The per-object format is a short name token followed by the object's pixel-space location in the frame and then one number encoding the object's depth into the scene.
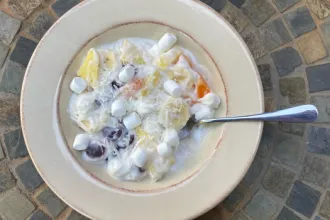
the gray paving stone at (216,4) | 0.41
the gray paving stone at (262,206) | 0.40
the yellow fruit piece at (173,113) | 0.36
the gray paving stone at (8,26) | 0.41
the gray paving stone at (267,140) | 0.40
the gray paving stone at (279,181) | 0.40
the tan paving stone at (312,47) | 0.41
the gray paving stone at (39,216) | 0.40
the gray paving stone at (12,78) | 0.41
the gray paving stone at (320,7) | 0.41
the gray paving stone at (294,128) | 0.40
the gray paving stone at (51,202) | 0.40
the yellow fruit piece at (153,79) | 0.37
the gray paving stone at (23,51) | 0.41
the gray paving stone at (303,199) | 0.40
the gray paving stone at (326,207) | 0.40
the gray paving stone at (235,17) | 0.41
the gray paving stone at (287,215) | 0.40
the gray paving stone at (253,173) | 0.40
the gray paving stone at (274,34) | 0.41
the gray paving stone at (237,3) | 0.41
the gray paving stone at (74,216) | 0.40
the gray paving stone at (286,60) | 0.41
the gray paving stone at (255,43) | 0.41
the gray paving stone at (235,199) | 0.40
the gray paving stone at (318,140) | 0.40
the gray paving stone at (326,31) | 0.41
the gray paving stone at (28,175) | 0.40
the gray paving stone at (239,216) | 0.40
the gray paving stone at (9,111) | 0.40
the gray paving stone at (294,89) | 0.41
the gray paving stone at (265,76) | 0.41
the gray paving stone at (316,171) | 0.40
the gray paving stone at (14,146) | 0.40
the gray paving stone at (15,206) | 0.40
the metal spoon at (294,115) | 0.36
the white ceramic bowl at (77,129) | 0.36
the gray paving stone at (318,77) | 0.41
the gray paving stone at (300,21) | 0.41
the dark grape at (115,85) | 0.37
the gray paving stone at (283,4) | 0.42
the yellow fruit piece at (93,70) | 0.37
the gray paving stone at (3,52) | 0.41
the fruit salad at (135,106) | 0.36
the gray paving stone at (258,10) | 0.41
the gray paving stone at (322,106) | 0.40
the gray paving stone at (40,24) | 0.41
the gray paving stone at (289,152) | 0.40
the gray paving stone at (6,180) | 0.40
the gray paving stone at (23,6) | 0.42
